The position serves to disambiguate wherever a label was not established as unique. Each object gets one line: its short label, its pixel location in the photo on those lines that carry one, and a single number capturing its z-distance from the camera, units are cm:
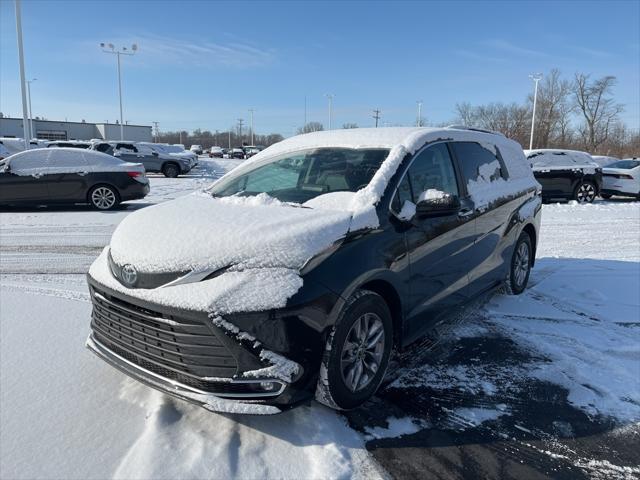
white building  7696
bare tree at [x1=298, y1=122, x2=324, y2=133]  7755
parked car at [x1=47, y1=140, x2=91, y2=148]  2641
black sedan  1112
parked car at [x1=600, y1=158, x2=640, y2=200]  1589
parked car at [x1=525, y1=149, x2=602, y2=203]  1492
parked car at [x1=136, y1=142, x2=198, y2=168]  2603
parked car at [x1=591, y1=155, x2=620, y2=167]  3064
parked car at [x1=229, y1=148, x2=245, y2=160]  6219
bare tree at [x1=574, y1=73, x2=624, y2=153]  7094
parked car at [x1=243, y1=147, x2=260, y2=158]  6216
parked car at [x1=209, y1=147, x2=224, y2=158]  6544
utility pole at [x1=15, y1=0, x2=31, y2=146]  2192
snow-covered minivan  257
